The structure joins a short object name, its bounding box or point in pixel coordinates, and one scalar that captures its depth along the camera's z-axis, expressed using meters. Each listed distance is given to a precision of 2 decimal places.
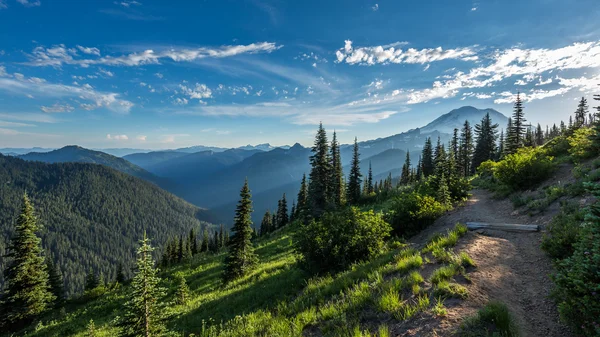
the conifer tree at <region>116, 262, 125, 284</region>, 61.12
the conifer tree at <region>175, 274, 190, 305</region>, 16.79
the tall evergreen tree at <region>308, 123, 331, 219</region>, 38.41
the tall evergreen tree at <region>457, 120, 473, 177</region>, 64.00
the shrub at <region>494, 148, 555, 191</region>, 16.14
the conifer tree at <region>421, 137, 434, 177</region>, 64.84
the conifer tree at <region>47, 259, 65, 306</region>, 40.88
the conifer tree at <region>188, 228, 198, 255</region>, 76.38
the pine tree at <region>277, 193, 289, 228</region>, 76.12
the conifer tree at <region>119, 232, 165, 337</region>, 7.61
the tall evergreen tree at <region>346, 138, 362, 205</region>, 50.31
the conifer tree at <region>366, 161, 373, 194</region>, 69.12
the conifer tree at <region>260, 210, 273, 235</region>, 81.66
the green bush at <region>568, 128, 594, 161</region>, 16.48
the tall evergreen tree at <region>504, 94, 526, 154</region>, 49.78
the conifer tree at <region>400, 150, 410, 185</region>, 75.20
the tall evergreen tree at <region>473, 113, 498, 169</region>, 62.53
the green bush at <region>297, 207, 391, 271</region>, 10.60
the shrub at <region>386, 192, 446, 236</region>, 13.77
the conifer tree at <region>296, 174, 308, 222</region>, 64.31
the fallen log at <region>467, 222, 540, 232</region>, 10.15
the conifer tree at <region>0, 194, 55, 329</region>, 25.09
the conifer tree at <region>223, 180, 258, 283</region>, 21.97
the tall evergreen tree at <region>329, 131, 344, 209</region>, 44.12
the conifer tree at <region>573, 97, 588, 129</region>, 75.81
